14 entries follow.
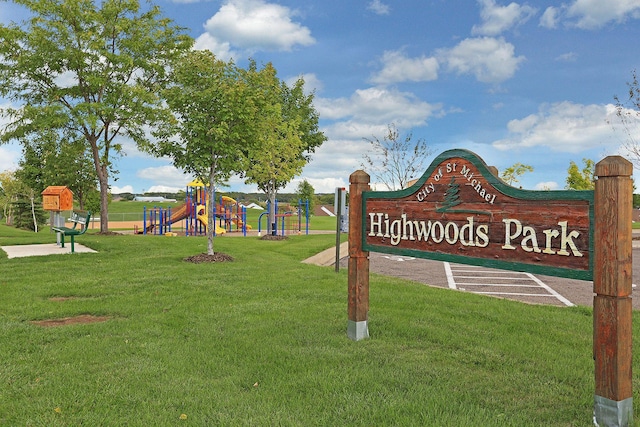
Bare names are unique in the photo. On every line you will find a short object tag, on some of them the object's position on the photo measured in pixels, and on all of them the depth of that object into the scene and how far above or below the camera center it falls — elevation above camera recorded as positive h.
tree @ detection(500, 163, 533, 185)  46.25 +4.04
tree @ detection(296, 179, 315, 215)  59.21 +2.85
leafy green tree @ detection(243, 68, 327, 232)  25.38 +2.80
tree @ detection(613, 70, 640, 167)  27.34 +6.04
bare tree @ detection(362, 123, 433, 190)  25.84 +3.02
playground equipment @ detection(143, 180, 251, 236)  29.23 +0.20
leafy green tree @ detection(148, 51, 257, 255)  13.25 +2.63
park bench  15.46 -0.21
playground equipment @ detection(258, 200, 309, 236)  25.90 -0.71
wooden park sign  3.64 -0.16
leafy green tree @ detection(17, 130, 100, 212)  25.94 +2.73
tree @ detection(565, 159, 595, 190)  46.75 +3.59
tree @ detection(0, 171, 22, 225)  48.62 +2.43
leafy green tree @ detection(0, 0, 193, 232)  22.70 +6.80
